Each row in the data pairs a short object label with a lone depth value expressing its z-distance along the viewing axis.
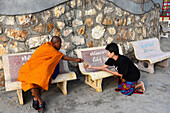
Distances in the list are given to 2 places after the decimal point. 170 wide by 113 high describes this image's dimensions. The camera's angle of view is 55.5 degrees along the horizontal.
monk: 2.50
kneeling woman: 2.80
